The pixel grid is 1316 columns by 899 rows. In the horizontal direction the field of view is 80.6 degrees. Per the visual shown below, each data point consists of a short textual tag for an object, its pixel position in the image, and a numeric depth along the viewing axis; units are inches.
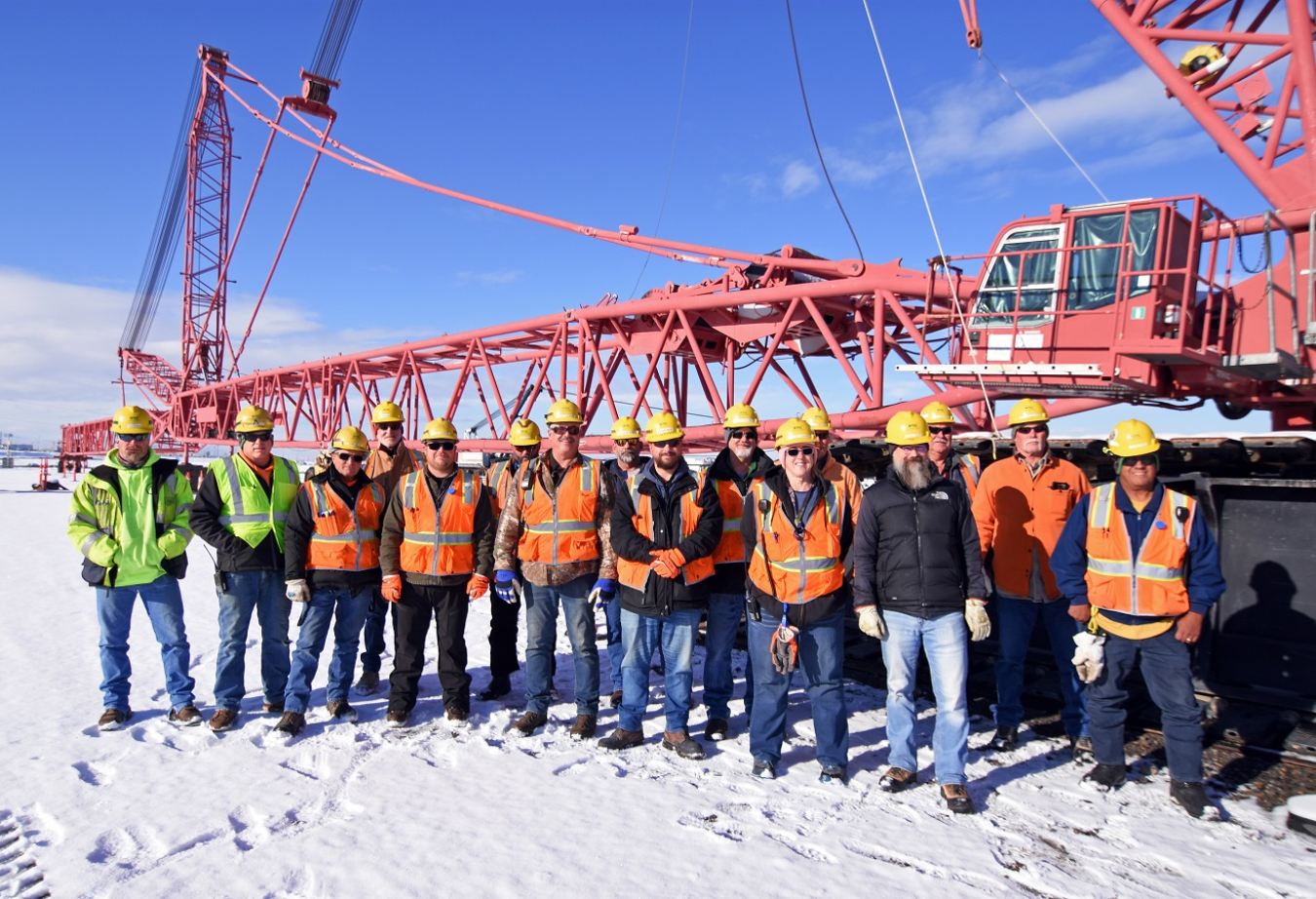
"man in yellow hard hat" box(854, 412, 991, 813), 151.7
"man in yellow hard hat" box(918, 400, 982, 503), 199.5
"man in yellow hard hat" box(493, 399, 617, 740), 186.4
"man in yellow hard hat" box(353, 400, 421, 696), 218.7
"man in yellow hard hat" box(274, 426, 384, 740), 185.5
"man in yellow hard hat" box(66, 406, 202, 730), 183.6
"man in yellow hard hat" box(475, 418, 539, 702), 208.2
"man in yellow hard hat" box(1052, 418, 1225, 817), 150.9
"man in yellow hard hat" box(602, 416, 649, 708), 200.2
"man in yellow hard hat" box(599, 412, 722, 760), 173.9
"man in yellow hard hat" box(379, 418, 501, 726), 188.9
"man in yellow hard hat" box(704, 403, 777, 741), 184.4
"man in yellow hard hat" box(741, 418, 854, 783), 160.6
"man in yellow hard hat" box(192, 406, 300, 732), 186.2
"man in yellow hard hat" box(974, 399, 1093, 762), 181.8
